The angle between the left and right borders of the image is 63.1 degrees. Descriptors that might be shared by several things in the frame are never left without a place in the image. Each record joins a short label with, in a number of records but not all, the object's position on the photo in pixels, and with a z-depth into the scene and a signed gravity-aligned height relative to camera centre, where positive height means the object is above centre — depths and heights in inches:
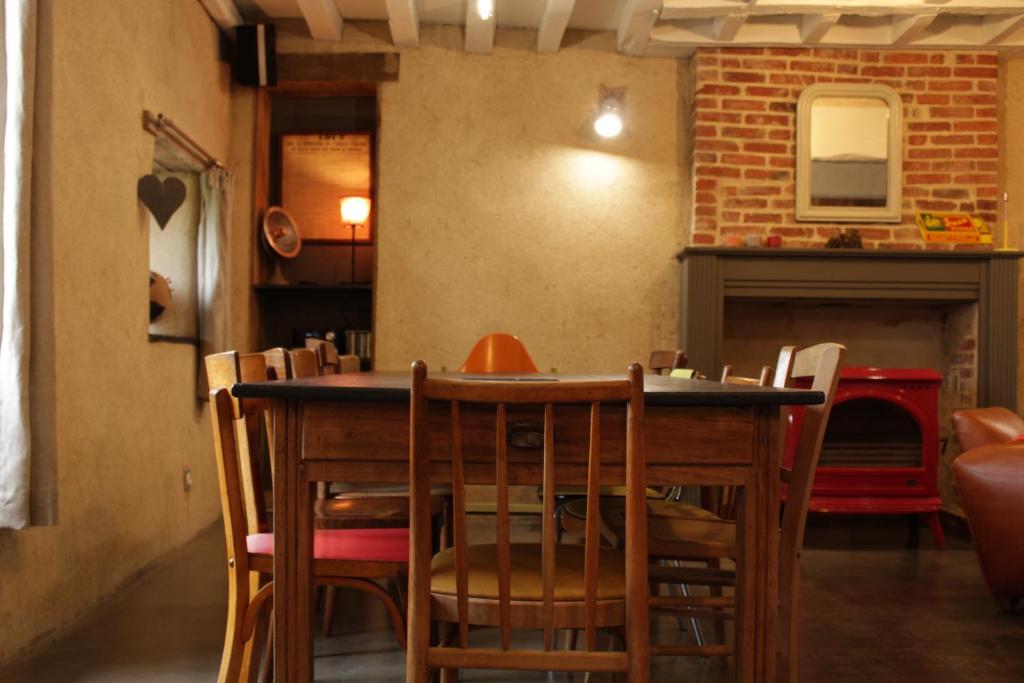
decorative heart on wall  142.7 +22.2
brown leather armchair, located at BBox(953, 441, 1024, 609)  119.0 -26.1
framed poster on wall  222.8 +38.9
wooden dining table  63.1 -10.6
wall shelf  205.0 +8.9
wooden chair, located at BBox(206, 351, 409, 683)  70.9 -20.3
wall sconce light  196.7 +50.4
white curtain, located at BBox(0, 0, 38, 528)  90.3 +6.2
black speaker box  194.5 +63.2
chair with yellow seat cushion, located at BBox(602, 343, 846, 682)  75.8 -20.4
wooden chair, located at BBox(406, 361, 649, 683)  52.5 -16.4
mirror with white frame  195.2 +41.5
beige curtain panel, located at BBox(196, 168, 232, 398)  170.6 +11.3
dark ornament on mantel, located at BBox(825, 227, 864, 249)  189.5 +20.2
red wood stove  173.0 -27.6
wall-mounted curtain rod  146.3 +35.2
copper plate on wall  209.7 +23.1
